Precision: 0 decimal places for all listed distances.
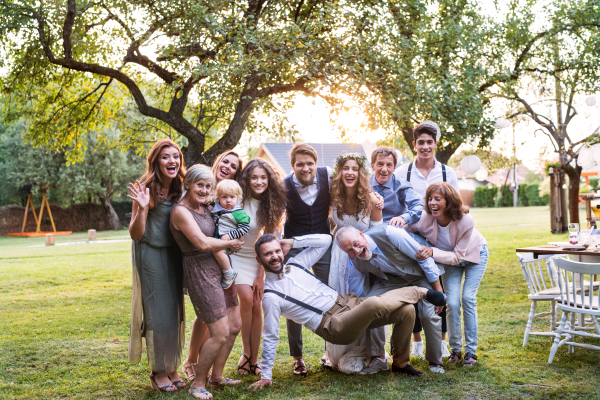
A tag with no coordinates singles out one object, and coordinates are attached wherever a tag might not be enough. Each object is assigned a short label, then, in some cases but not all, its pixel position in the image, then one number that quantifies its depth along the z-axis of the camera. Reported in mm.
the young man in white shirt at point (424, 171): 4914
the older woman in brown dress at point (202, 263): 3906
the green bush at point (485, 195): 48200
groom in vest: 4534
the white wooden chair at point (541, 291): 5160
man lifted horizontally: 3973
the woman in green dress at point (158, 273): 4082
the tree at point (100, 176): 29625
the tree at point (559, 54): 12117
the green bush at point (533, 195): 45797
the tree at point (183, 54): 7543
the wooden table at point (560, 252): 5283
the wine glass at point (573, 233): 5816
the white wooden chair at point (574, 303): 4359
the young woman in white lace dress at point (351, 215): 4391
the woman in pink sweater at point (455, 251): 4457
